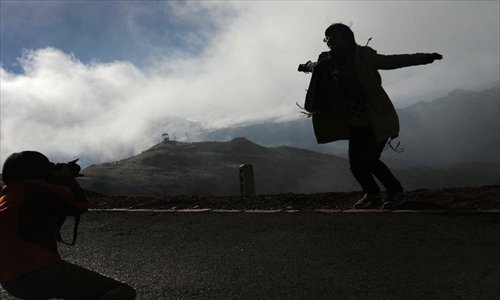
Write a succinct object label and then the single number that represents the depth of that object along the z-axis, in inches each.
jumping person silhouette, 245.6
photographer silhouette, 114.7
